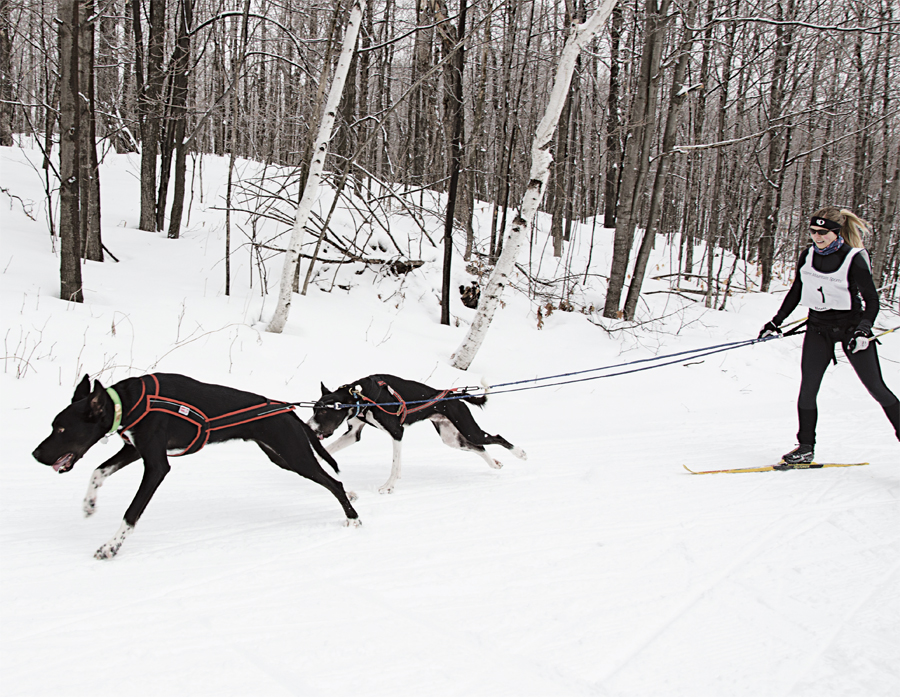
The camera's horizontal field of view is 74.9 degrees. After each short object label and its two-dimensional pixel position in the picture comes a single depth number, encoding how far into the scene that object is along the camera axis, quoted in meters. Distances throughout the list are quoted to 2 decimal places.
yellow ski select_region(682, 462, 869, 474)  5.33
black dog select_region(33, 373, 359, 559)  3.17
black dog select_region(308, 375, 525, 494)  4.49
